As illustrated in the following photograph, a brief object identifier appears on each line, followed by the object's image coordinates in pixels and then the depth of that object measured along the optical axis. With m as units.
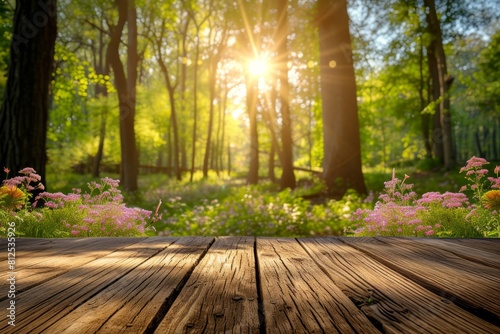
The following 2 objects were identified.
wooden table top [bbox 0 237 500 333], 1.19
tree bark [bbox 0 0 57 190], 6.11
